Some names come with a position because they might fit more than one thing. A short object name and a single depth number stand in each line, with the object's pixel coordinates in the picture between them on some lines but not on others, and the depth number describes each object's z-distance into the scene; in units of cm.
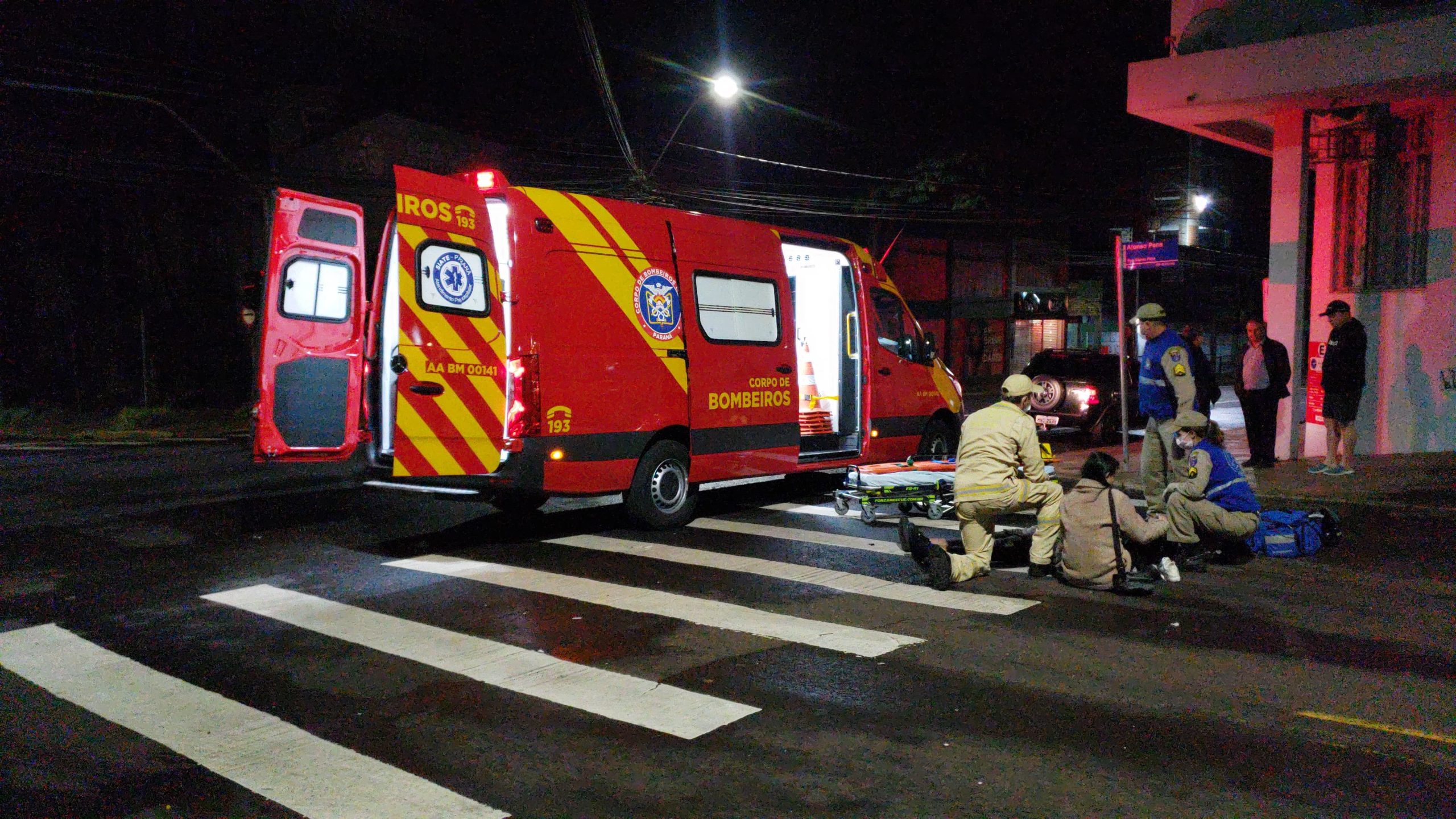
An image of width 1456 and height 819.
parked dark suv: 1705
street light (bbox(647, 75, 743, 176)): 1675
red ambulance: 779
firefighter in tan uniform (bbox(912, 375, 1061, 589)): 709
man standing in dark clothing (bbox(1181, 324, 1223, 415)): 1102
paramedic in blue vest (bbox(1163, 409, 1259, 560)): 759
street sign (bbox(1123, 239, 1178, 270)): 1254
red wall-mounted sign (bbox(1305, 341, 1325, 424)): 1404
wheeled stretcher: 948
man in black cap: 1136
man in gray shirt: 1252
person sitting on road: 678
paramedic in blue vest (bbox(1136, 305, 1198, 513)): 870
